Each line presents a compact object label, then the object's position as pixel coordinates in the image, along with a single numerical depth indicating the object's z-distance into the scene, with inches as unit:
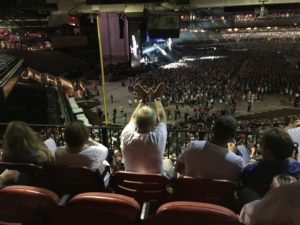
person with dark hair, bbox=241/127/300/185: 82.3
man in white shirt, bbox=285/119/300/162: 124.7
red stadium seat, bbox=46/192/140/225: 69.3
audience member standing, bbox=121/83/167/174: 99.6
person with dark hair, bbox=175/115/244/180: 89.5
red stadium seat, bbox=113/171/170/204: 87.0
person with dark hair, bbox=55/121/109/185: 95.8
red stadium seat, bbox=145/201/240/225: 64.5
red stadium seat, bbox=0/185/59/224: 76.1
